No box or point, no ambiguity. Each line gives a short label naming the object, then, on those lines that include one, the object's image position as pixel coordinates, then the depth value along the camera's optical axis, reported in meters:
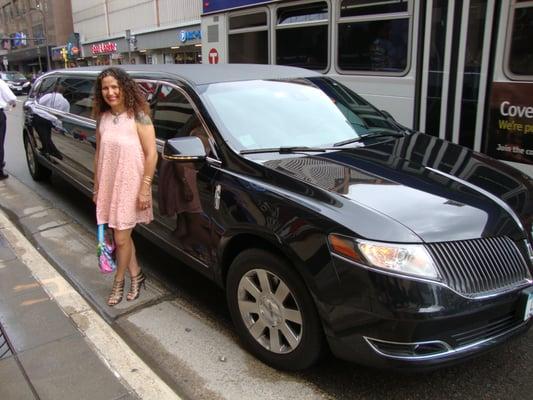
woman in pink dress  3.50
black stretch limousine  2.37
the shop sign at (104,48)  42.16
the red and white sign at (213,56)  8.58
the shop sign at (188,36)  30.17
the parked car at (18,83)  37.22
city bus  4.71
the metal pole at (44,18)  56.28
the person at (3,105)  8.02
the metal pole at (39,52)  60.54
